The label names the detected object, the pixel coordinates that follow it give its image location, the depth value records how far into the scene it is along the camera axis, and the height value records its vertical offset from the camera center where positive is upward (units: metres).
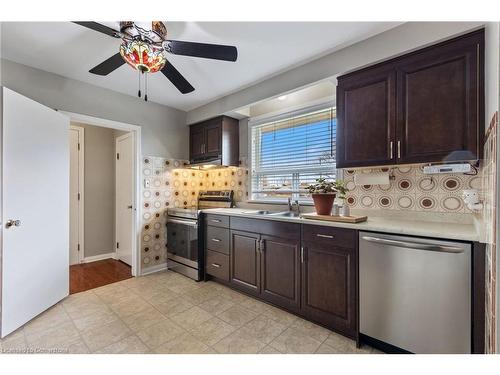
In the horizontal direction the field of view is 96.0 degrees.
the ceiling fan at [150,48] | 1.44 +0.96
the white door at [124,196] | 3.46 -0.16
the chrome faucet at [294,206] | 2.66 -0.24
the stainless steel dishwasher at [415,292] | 1.29 -0.68
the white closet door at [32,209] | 1.82 -0.21
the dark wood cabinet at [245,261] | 2.35 -0.82
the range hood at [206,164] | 3.18 +0.34
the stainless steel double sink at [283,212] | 2.52 -0.32
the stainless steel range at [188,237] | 2.90 -0.70
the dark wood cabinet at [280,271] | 2.04 -0.81
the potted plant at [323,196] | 2.04 -0.09
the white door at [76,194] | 3.52 -0.12
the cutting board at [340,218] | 1.77 -0.26
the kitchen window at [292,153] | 2.52 +0.41
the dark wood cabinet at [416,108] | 1.44 +0.58
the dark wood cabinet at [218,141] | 3.17 +0.66
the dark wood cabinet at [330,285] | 1.71 -0.80
